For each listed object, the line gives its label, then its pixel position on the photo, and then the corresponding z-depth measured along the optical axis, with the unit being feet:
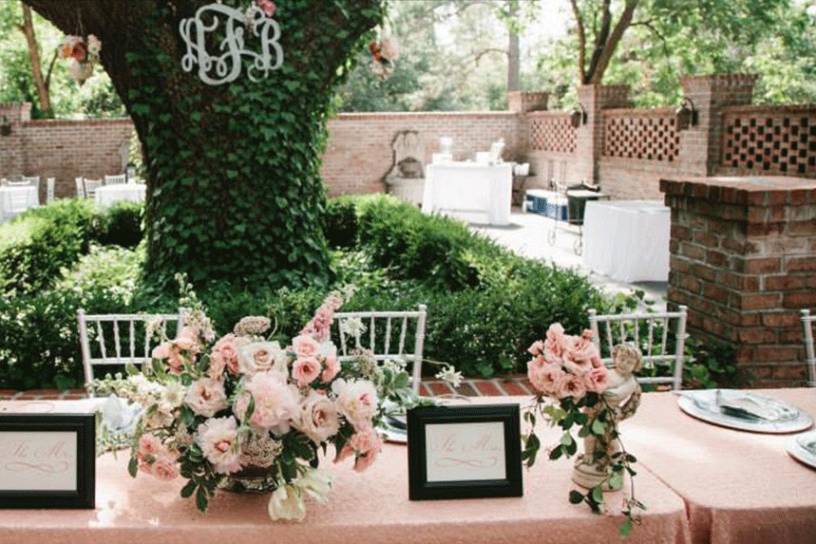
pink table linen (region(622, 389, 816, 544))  6.32
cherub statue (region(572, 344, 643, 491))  6.29
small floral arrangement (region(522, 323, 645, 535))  6.03
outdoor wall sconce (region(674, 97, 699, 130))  40.83
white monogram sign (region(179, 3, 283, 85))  20.58
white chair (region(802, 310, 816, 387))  11.04
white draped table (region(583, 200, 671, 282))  29.84
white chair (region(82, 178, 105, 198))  52.23
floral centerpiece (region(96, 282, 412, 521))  5.66
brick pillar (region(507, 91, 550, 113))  61.45
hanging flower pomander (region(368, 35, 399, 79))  22.86
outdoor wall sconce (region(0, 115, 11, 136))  55.62
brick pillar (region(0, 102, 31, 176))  55.88
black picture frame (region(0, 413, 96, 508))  6.16
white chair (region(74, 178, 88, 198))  51.69
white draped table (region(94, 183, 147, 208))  42.29
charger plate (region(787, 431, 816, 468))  7.13
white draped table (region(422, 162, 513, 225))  47.80
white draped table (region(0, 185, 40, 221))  42.50
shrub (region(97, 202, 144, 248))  33.88
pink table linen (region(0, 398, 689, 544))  5.98
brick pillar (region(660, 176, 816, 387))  12.17
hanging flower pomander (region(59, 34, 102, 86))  20.36
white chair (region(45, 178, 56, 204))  47.11
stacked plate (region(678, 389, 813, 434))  8.00
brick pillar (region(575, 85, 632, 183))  51.93
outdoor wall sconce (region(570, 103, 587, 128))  52.65
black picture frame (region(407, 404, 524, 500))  6.31
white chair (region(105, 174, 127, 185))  51.60
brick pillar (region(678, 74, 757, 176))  39.70
